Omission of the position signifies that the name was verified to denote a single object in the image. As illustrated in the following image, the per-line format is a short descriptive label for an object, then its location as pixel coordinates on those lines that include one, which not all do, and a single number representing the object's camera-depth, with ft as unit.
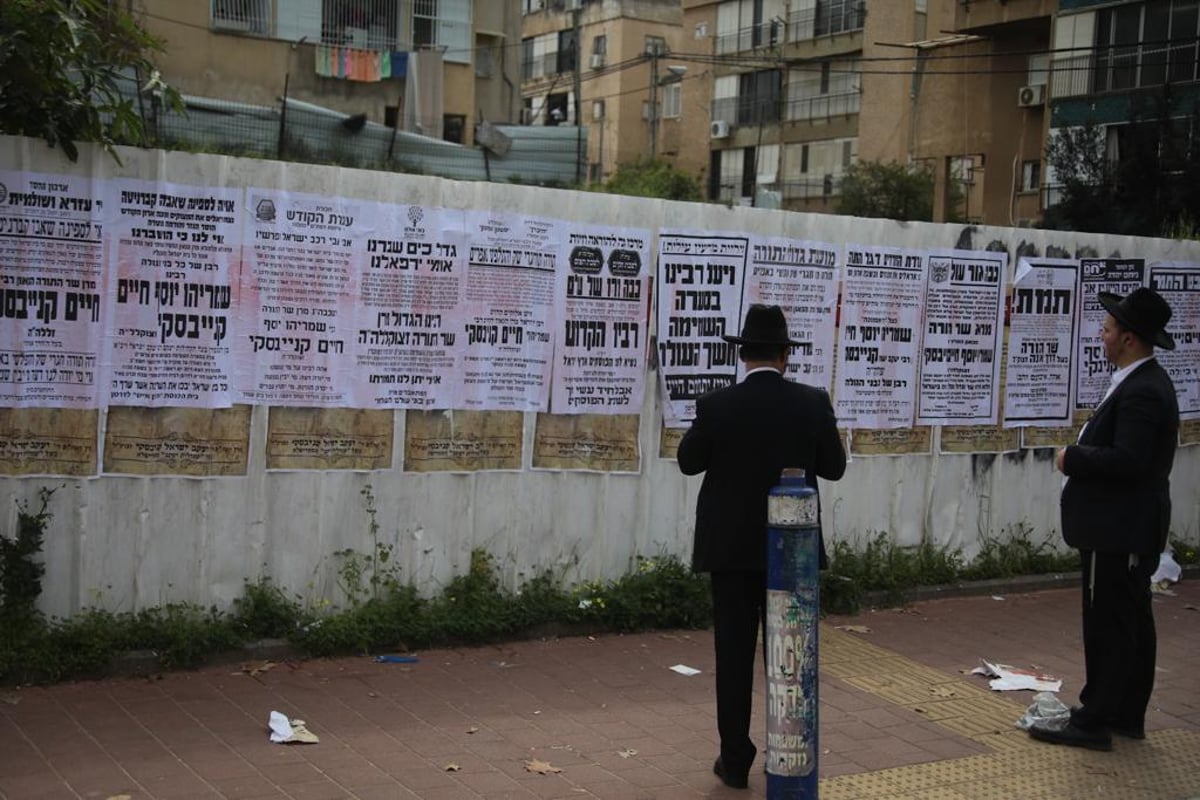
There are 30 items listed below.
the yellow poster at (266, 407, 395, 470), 23.27
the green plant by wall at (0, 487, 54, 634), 20.57
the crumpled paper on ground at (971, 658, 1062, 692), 24.41
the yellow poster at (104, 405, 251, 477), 21.89
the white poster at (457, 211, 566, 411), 24.88
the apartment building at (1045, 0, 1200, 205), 103.40
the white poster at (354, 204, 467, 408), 23.81
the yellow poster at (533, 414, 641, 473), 26.04
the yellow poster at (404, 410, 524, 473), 24.61
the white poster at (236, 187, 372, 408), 22.68
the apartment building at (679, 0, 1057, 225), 139.13
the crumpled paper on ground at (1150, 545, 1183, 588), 33.71
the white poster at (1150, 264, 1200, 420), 34.99
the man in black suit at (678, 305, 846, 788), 18.51
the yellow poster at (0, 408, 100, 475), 20.97
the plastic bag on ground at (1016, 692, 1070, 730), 21.65
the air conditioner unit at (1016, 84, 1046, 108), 131.54
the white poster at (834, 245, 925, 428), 29.76
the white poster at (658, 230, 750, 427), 27.07
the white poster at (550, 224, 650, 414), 25.98
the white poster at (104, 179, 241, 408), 21.59
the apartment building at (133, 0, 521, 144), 90.53
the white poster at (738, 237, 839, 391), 28.22
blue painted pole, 16.40
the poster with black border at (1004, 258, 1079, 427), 32.48
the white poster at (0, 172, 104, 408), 20.75
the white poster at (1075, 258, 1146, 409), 33.47
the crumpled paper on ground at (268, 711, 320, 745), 18.97
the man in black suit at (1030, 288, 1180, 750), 21.09
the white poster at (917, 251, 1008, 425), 31.12
